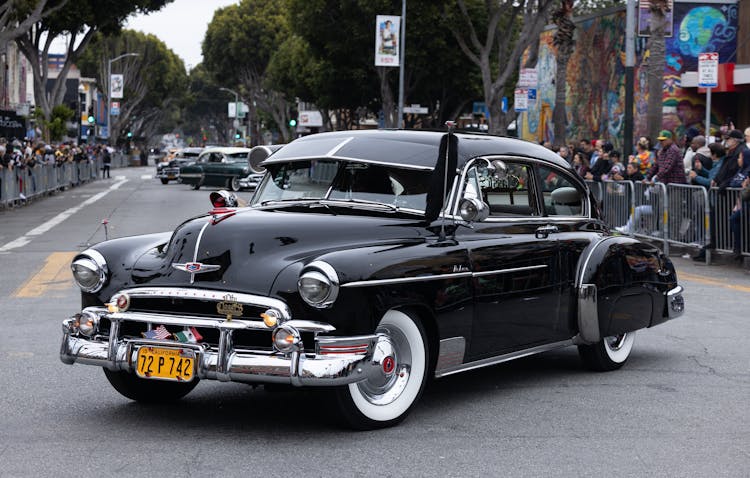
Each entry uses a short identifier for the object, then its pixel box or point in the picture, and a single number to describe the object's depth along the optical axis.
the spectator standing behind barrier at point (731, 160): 16.45
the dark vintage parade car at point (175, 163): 51.50
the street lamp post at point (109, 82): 87.06
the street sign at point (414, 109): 52.52
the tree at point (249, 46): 86.31
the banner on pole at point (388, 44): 44.25
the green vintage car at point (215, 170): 42.44
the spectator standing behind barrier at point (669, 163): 18.25
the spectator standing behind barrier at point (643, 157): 20.64
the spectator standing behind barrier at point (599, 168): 22.42
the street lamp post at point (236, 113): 124.38
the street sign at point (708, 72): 20.16
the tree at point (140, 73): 96.56
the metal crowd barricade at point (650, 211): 18.14
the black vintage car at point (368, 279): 6.00
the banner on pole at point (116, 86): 85.81
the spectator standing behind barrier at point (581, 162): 23.40
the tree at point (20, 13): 32.28
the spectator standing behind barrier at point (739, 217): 15.59
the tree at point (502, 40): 33.12
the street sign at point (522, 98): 33.97
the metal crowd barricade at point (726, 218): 15.92
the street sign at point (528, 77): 34.47
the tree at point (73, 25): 42.19
